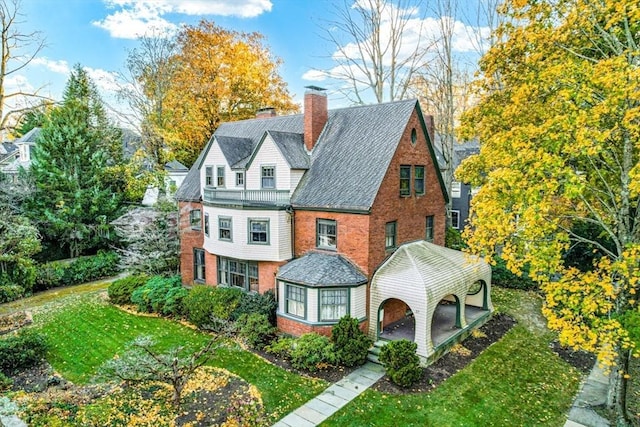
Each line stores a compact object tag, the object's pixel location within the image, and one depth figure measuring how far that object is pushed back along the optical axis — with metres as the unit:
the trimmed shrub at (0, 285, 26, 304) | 18.53
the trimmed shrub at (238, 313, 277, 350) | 15.51
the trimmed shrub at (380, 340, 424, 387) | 12.50
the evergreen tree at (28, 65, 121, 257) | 26.73
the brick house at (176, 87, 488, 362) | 15.48
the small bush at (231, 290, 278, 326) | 16.47
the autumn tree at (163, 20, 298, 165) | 33.12
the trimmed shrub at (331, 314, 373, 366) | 13.85
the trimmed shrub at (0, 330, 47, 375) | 14.02
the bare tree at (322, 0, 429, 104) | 24.70
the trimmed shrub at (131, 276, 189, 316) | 19.08
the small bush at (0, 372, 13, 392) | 12.57
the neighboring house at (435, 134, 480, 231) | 33.75
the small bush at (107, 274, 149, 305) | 21.05
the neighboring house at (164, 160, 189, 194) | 29.98
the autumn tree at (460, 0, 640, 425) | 9.09
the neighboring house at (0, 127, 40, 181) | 37.16
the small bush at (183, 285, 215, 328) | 17.23
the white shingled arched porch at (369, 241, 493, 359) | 14.12
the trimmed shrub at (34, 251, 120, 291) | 24.58
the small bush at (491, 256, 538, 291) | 22.42
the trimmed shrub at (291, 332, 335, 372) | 13.73
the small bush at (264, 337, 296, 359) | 14.60
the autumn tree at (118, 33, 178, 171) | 28.97
